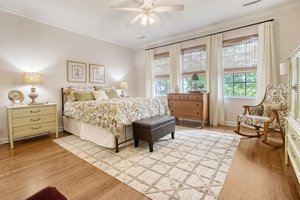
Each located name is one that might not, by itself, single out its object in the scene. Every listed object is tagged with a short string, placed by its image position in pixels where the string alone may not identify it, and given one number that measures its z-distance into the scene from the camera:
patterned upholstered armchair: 2.71
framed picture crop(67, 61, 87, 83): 4.26
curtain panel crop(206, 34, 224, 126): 4.22
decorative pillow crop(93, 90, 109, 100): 4.09
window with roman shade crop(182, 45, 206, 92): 4.63
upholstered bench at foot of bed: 2.60
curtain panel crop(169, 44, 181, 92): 4.98
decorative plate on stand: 3.24
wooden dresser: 4.14
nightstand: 2.94
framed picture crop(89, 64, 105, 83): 4.78
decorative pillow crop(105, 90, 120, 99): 4.44
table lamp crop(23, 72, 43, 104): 3.25
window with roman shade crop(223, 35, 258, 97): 3.84
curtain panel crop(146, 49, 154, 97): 5.76
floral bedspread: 2.62
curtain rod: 3.57
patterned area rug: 1.66
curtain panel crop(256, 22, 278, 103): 3.48
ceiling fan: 2.60
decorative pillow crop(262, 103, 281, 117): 3.00
